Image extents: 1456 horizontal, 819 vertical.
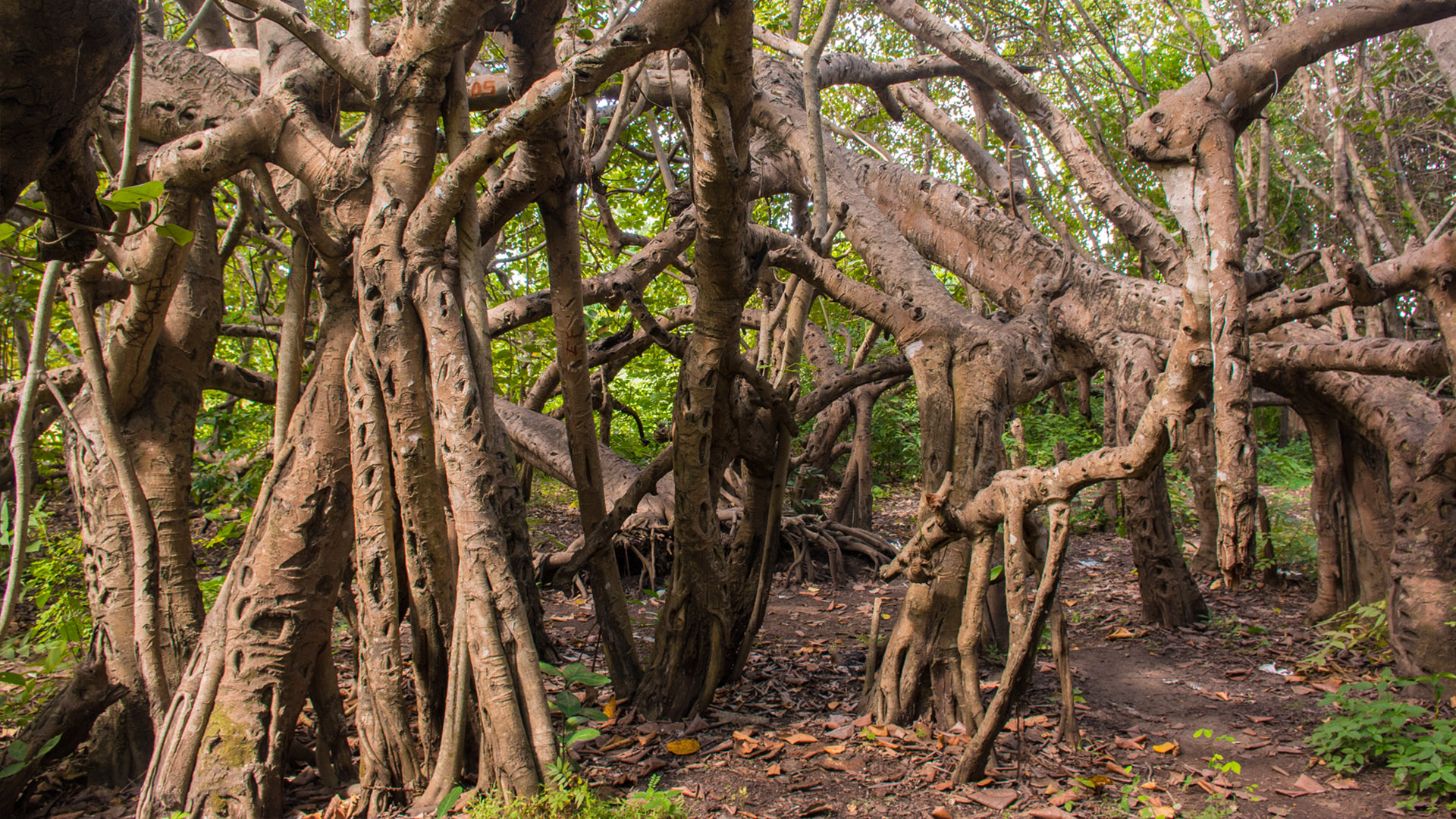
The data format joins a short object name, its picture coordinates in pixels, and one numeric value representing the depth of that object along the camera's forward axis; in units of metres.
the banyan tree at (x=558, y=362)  3.16
